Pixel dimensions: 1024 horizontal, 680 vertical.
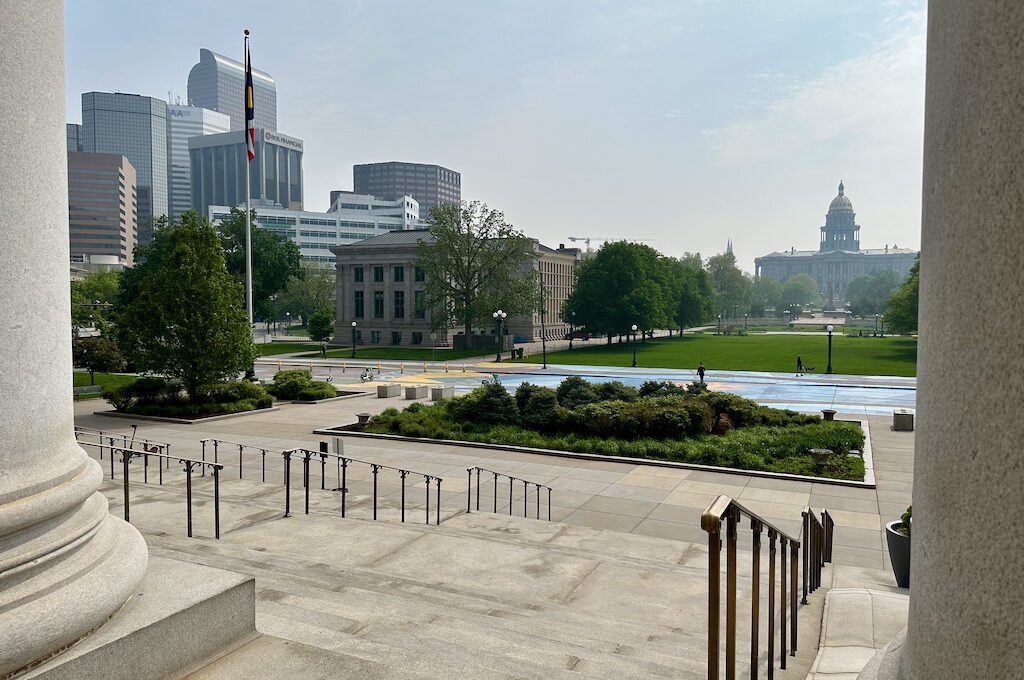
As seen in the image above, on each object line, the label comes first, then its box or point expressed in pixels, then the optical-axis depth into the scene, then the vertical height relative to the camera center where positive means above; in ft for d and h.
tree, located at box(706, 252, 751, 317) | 609.13 +24.22
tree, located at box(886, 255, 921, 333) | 244.01 +0.81
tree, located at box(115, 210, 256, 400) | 100.17 -0.93
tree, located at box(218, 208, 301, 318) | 256.73 +18.98
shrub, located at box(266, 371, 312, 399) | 119.03 -11.28
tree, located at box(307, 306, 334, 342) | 267.43 -4.63
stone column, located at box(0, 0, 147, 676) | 13.46 -1.52
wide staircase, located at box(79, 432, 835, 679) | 17.47 -9.69
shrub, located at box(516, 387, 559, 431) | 82.79 -10.69
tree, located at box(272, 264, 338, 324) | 420.77 +9.17
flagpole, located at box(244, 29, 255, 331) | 120.57 +6.56
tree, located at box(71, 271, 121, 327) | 154.51 +1.92
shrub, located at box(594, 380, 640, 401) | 91.86 -9.63
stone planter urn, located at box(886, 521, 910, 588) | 32.55 -10.29
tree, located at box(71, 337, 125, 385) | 134.00 -7.22
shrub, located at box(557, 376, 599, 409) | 88.43 -9.41
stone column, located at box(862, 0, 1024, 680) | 7.33 -0.37
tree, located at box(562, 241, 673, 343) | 287.89 +6.72
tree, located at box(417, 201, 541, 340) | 263.08 +16.07
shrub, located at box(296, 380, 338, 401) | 119.24 -12.36
